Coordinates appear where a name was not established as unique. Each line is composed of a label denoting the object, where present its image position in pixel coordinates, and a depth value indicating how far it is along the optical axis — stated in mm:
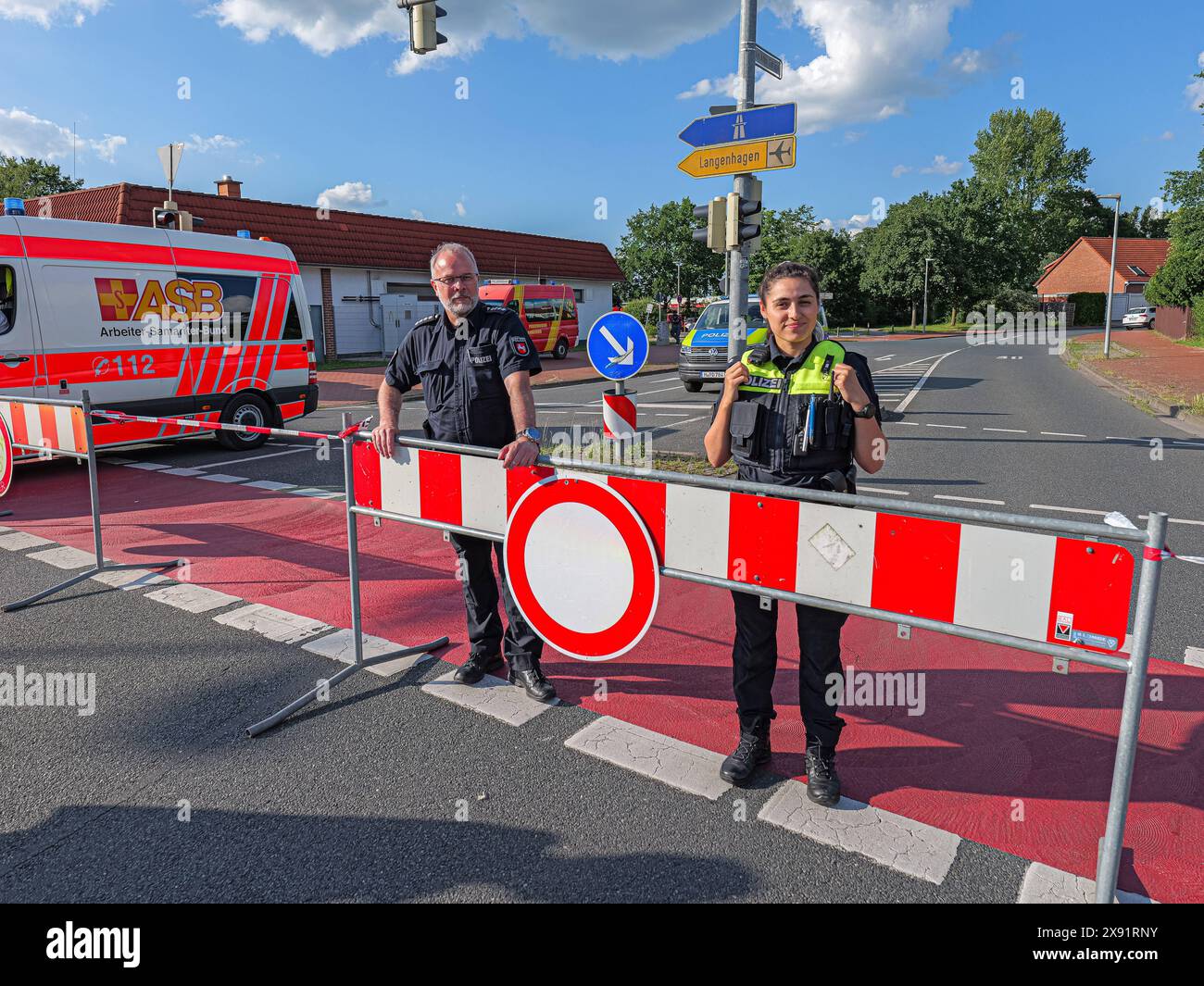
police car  18766
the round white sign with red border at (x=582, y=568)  3221
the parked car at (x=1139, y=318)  55562
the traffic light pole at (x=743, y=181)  8867
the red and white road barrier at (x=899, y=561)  2352
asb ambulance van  8992
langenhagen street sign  8133
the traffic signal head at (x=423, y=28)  9578
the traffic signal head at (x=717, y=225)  8805
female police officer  2912
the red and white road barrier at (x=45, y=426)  5926
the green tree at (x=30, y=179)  39281
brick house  77938
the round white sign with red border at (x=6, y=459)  6078
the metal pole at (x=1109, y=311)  28562
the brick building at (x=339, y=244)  24812
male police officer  3811
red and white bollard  8414
